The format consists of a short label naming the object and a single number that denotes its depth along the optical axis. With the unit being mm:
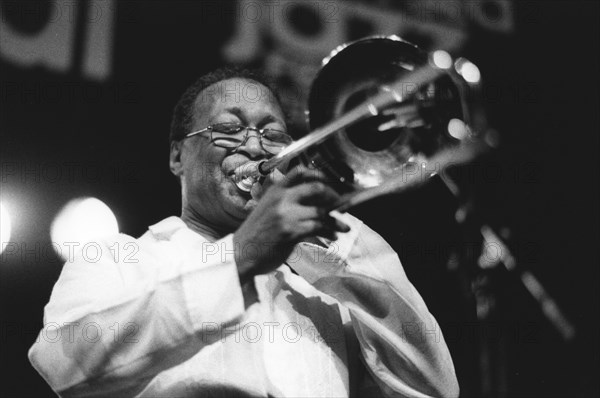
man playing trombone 1968
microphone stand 2028
